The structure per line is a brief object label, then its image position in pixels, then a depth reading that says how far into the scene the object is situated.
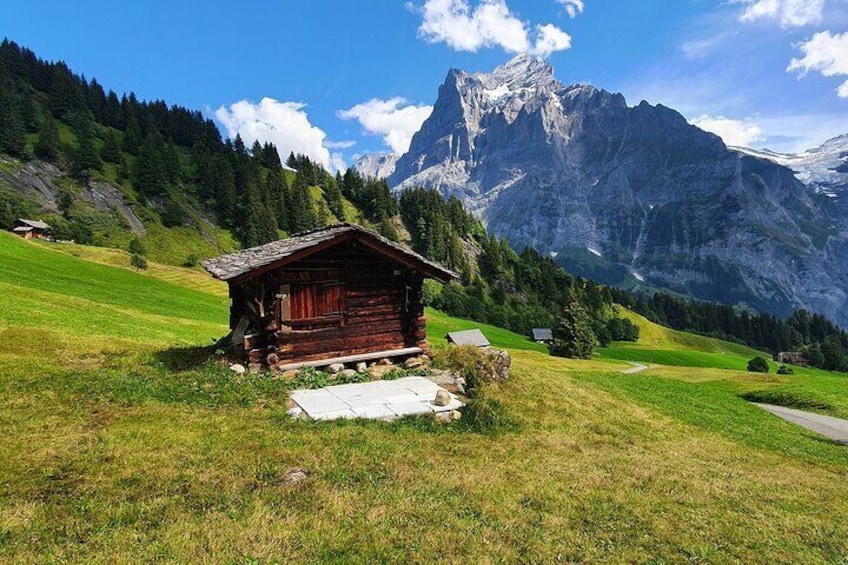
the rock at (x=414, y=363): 20.90
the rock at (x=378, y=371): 19.72
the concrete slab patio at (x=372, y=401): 14.84
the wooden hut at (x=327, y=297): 18.84
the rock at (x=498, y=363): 19.94
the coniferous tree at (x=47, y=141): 121.19
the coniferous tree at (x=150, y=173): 131.50
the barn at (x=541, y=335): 120.88
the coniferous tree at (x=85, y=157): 122.31
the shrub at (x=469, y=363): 18.02
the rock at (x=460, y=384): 18.34
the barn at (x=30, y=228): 89.75
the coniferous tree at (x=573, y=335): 82.44
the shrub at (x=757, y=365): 103.79
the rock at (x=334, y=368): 19.48
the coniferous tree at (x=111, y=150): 133.62
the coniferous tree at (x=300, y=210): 150.38
